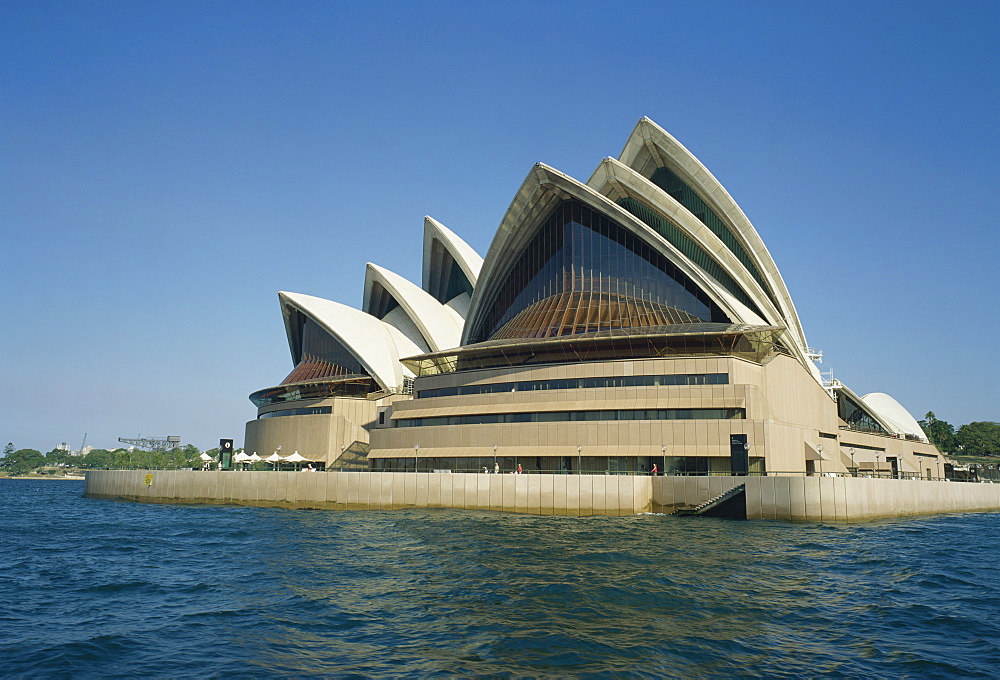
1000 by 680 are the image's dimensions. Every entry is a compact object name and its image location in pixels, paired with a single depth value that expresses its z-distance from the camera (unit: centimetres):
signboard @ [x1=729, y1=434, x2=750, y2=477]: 4109
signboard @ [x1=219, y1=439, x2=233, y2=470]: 6172
